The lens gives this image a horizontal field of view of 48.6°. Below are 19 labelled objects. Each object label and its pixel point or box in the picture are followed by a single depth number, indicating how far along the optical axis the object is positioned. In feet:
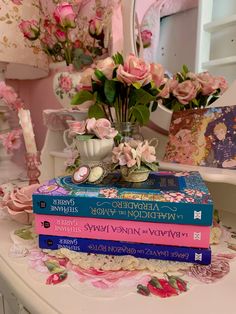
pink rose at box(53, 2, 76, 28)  2.75
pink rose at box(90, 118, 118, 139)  1.79
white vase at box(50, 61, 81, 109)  2.95
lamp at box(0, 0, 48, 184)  3.33
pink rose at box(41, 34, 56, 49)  3.62
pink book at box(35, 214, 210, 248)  1.38
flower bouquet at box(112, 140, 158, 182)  1.68
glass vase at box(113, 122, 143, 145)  2.17
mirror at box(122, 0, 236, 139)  2.28
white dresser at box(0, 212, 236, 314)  1.08
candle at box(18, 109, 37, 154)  2.54
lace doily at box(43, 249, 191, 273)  1.37
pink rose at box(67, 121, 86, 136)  1.83
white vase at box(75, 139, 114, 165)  1.83
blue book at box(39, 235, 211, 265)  1.41
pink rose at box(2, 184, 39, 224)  1.87
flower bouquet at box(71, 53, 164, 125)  1.88
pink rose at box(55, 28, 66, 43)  2.95
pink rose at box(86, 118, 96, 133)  1.81
